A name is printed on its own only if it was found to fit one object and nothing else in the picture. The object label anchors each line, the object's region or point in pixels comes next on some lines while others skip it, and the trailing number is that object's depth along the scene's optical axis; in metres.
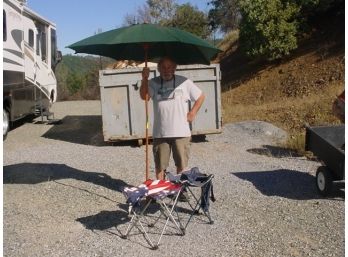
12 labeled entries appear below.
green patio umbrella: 5.30
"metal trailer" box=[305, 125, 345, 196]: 6.10
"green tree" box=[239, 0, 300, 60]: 21.30
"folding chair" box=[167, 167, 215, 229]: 5.11
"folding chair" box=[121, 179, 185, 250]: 4.76
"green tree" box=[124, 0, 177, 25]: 39.19
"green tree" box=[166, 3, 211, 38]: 34.41
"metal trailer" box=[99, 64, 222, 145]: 10.20
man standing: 5.77
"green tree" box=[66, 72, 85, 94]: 34.47
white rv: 11.61
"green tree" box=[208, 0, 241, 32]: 36.41
